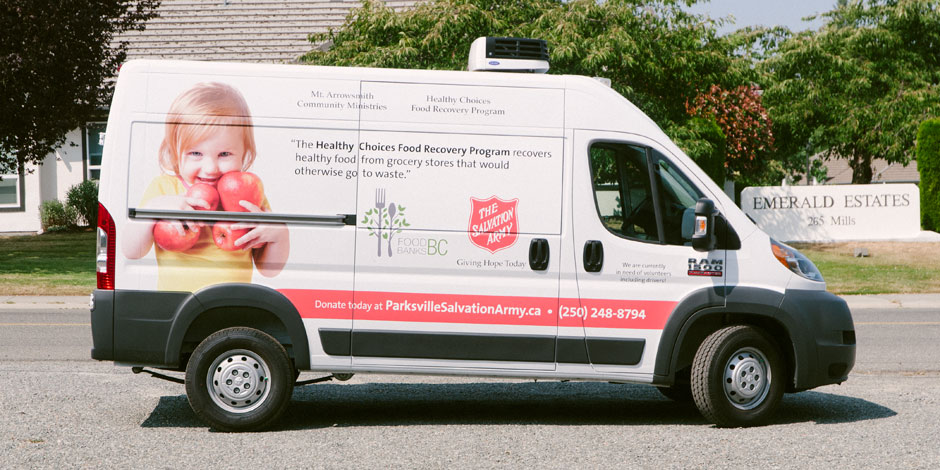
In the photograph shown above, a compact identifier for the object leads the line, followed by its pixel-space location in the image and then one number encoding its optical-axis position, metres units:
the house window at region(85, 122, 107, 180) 27.25
